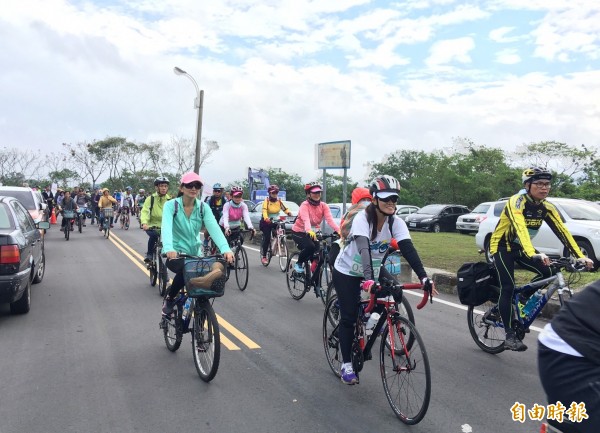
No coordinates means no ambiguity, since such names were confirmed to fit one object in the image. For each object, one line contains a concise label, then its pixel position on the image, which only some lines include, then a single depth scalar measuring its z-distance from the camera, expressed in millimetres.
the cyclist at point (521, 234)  5055
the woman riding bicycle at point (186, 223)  5230
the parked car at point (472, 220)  23672
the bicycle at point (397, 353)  3732
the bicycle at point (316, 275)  7910
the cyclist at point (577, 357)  1775
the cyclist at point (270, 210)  11523
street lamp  26359
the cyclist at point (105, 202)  19422
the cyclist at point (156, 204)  9094
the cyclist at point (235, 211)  10703
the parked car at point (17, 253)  6406
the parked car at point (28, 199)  12930
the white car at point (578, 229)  11516
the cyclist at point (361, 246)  4129
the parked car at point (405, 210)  30428
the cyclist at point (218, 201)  11594
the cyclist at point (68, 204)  19516
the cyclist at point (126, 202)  24172
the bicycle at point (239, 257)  9461
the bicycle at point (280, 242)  11601
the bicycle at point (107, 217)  19406
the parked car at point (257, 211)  22475
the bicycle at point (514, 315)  4719
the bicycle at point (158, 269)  8688
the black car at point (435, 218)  26781
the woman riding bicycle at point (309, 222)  8164
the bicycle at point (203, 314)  4605
